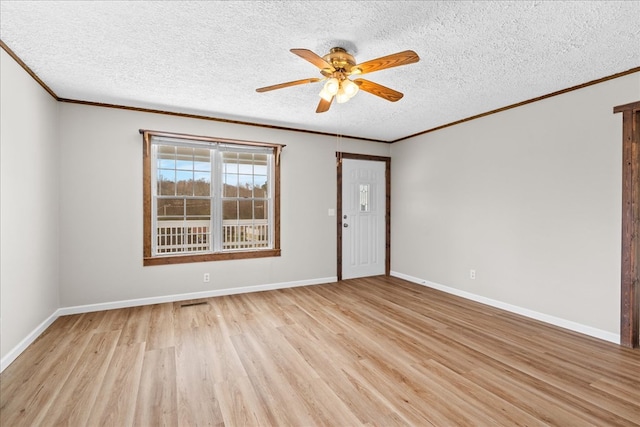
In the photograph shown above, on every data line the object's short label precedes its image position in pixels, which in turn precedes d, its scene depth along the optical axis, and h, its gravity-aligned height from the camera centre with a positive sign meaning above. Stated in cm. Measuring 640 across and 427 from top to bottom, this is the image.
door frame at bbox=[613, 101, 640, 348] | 267 -14
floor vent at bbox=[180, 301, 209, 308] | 385 -120
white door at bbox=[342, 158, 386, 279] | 527 -13
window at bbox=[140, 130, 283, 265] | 397 +17
